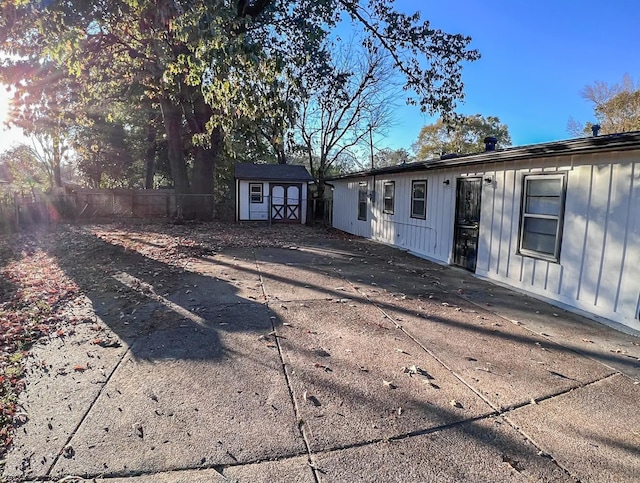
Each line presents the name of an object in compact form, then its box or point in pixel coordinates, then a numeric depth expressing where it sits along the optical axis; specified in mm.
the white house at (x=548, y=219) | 4461
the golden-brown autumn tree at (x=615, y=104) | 20500
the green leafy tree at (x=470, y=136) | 31969
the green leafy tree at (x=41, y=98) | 11438
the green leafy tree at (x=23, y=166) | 40219
